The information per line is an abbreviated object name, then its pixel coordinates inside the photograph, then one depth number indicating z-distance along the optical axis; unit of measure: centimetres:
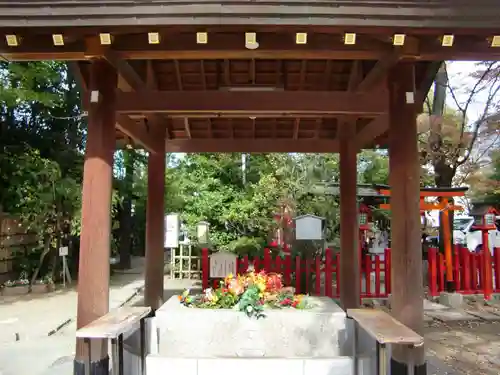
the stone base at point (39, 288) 1134
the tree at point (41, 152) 1098
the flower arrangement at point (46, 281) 1164
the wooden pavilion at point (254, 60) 372
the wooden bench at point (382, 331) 339
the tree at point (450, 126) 1185
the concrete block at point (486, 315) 793
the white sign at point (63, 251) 1182
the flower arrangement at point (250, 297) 512
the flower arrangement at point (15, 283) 1127
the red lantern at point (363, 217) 1180
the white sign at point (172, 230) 1212
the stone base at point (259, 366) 464
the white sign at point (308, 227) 1025
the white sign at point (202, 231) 1161
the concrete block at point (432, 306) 880
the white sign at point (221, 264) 891
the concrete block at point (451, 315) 792
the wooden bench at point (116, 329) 353
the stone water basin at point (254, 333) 500
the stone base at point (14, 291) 1105
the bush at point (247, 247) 1097
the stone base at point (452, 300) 908
